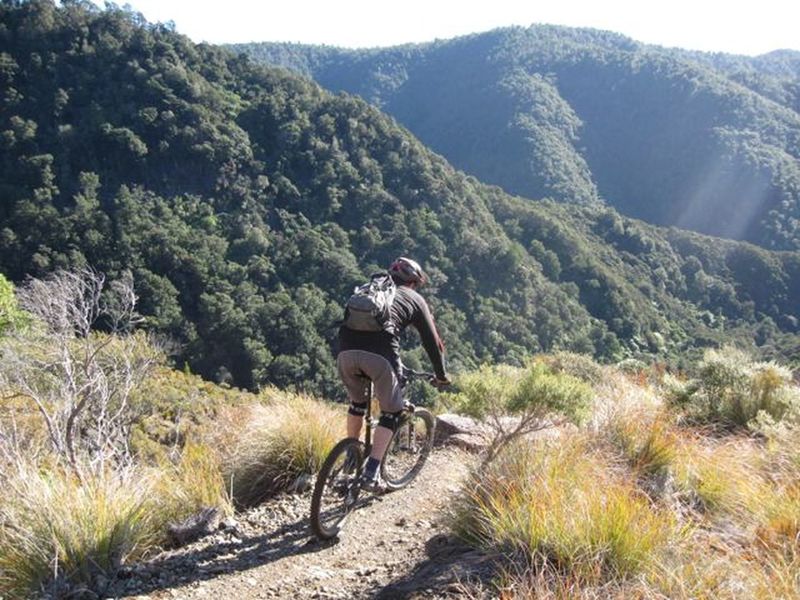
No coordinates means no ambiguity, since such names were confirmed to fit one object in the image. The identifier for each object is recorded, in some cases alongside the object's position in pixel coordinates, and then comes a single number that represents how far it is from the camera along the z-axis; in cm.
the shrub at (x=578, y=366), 954
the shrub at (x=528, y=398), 522
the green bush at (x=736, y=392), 595
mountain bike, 357
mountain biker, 378
